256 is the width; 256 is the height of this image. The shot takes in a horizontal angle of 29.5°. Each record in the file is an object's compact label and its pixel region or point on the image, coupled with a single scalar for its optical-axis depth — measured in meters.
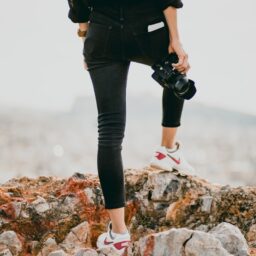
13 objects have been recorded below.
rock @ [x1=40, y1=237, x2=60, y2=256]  5.60
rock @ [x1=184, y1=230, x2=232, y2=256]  4.10
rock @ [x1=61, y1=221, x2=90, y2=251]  5.66
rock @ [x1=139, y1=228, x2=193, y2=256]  4.22
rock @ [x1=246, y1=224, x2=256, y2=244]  5.65
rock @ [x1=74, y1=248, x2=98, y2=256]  4.60
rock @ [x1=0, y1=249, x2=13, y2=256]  5.32
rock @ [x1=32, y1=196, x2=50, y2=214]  5.99
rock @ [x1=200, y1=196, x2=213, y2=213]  6.00
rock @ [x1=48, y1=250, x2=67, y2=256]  4.73
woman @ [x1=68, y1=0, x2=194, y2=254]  4.46
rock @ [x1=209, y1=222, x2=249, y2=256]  4.51
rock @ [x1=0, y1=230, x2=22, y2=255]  5.54
